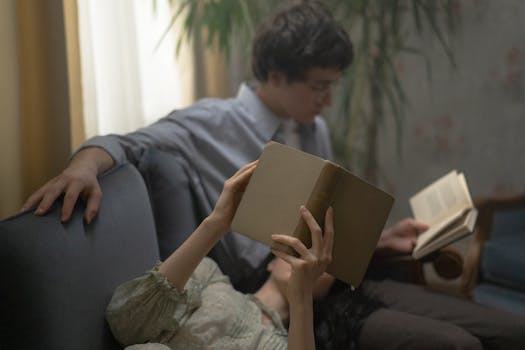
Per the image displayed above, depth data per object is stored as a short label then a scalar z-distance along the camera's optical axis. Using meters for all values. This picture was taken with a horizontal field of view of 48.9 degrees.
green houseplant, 2.05
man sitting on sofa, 1.27
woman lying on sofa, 0.96
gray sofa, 0.90
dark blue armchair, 1.92
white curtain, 1.59
